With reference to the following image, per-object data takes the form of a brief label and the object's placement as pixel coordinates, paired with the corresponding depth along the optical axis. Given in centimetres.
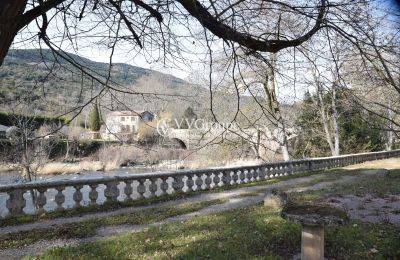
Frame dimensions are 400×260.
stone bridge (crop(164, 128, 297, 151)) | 2852
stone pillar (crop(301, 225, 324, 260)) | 540
